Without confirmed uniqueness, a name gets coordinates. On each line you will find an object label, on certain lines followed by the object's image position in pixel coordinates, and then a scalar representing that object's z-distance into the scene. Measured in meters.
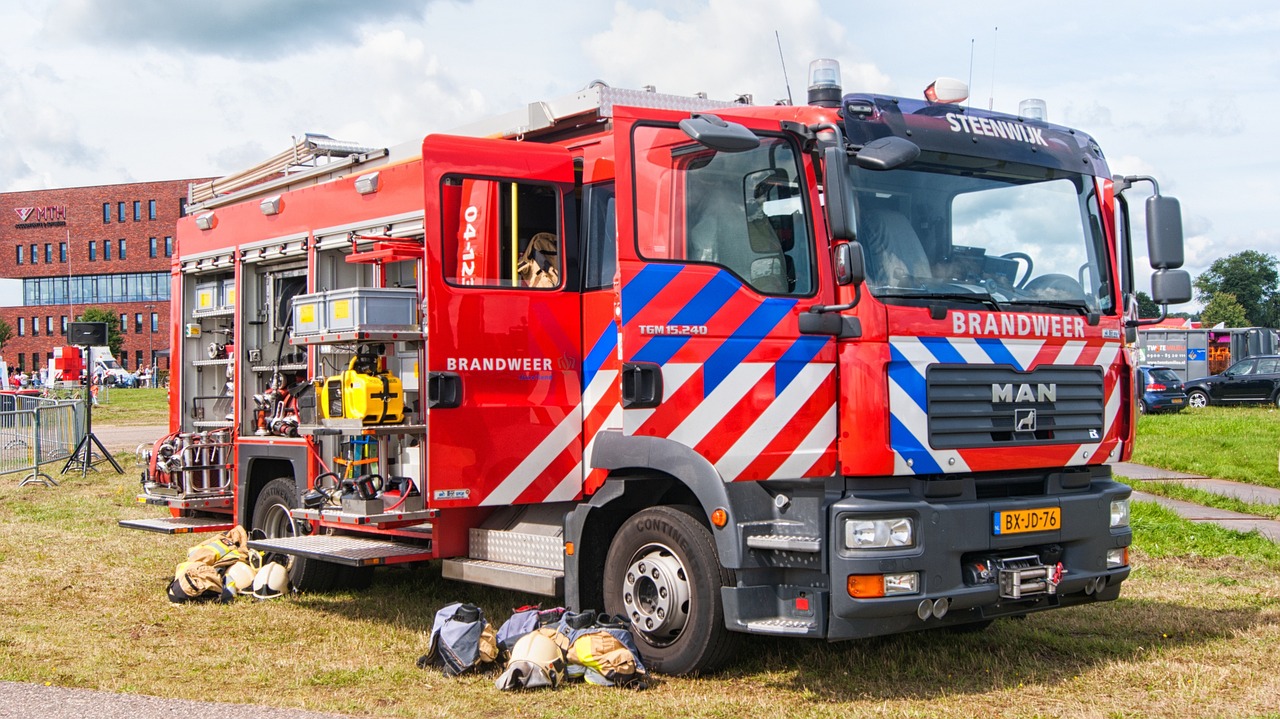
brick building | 86.06
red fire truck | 6.13
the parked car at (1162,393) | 31.12
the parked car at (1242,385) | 34.59
